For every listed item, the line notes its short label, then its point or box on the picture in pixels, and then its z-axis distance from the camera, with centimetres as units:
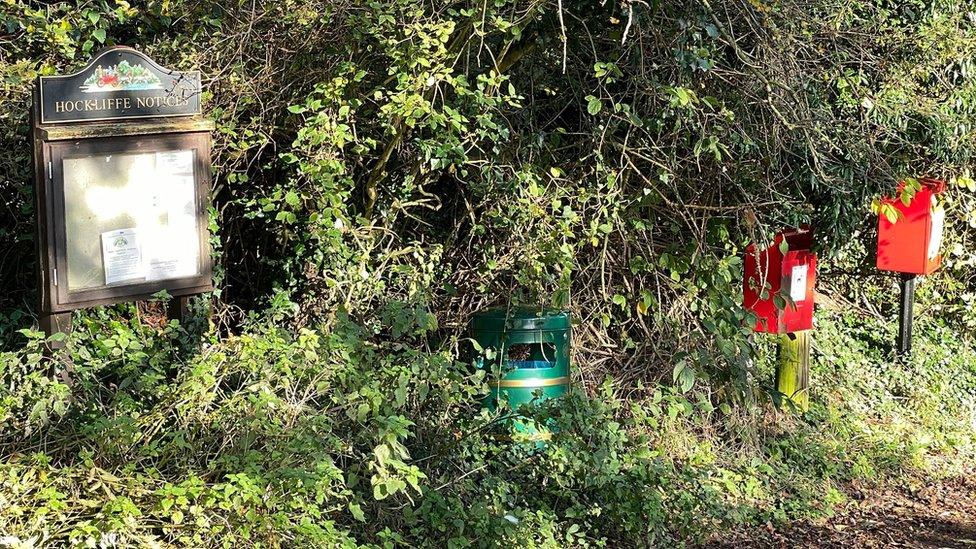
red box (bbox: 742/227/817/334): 769
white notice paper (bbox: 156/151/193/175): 570
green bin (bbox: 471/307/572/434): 645
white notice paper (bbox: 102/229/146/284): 554
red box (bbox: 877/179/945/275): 891
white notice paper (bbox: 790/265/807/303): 789
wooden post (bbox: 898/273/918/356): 954
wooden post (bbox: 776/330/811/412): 820
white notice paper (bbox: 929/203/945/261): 904
